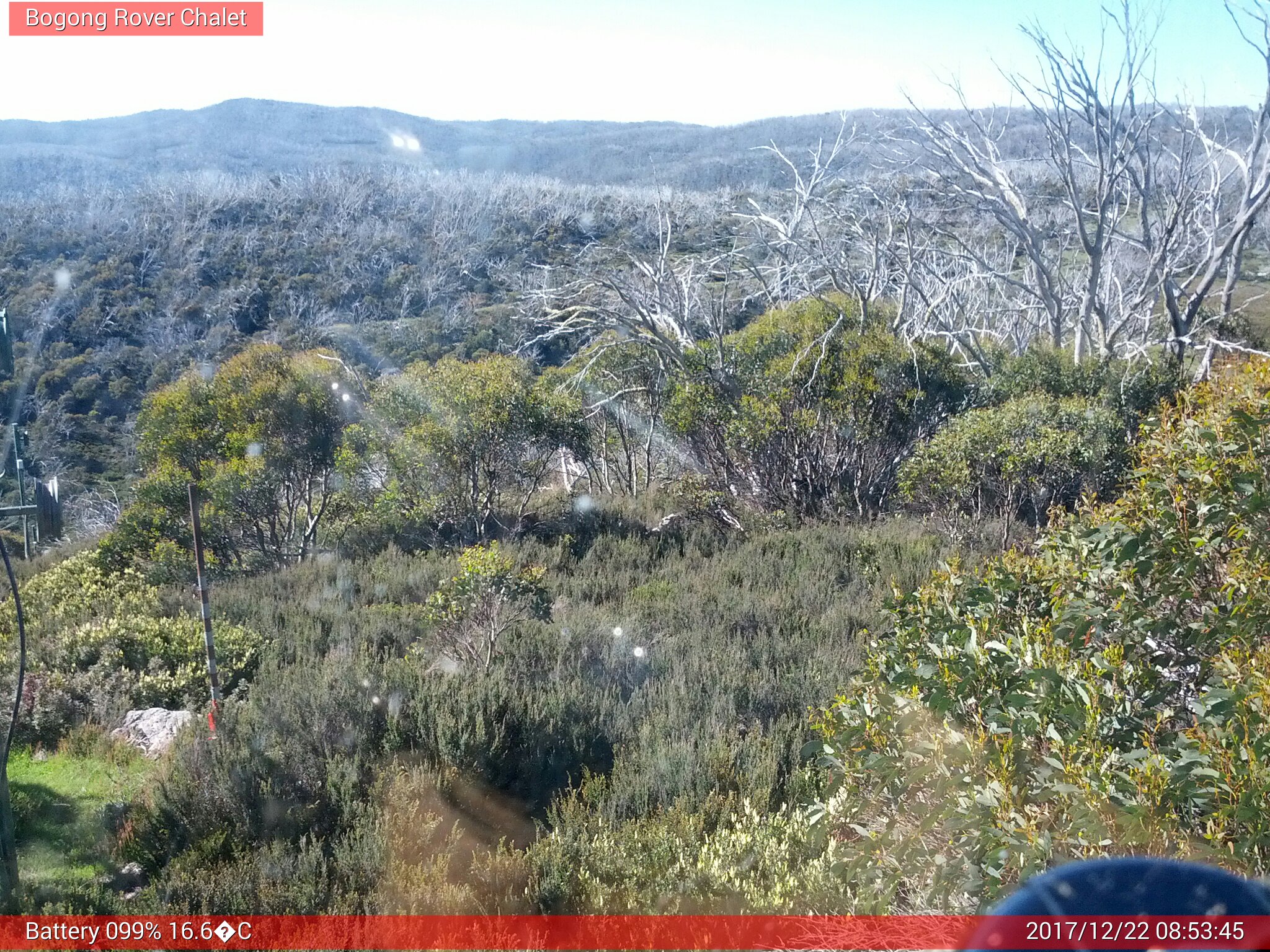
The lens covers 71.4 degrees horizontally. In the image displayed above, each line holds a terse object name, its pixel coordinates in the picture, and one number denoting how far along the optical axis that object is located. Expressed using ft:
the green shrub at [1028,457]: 26.20
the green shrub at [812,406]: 32.22
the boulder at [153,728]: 16.14
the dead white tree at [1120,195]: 30.96
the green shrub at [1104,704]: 7.32
